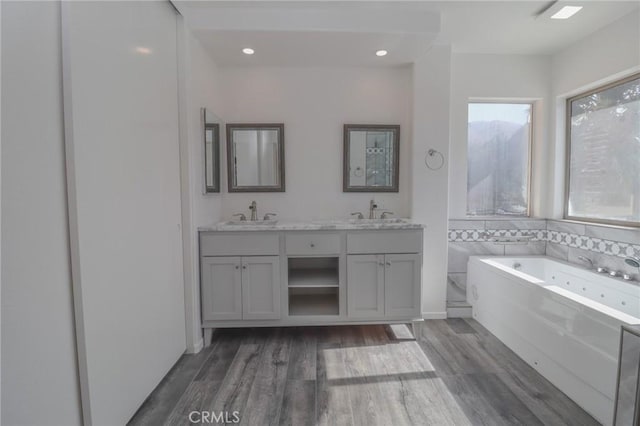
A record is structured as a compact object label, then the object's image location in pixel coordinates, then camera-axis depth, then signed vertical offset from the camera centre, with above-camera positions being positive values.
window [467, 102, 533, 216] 2.94 +0.34
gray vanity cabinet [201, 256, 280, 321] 2.27 -0.74
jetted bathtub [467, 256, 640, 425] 1.54 -0.84
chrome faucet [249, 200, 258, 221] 2.74 -0.16
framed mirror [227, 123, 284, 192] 2.76 +0.34
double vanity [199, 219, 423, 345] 2.27 -0.63
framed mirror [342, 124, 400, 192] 2.80 +0.32
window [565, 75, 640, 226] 2.30 +0.31
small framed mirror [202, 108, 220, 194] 2.33 +0.35
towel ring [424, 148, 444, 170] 2.68 +0.31
